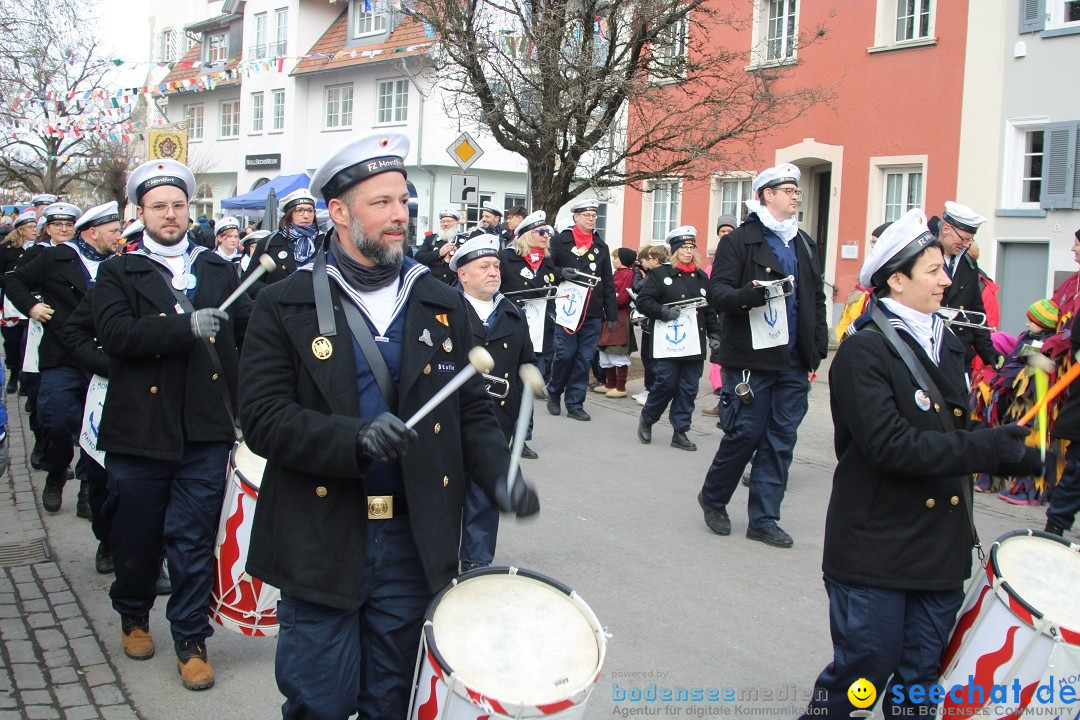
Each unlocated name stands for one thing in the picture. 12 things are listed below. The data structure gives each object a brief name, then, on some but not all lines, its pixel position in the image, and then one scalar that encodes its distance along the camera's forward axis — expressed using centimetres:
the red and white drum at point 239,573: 447
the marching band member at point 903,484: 335
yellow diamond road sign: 1603
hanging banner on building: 1502
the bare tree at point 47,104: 1413
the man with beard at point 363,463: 282
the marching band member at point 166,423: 447
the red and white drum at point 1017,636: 315
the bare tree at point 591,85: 1360
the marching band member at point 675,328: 1001
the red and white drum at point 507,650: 264
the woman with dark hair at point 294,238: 857
